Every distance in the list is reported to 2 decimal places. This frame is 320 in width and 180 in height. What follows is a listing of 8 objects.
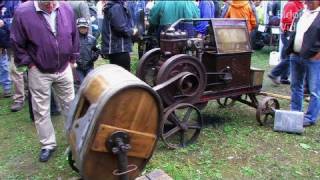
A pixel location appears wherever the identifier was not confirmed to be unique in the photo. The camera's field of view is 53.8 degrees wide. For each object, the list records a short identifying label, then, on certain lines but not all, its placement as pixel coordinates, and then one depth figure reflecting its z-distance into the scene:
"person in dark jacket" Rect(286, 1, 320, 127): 4.02
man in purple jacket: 3.25
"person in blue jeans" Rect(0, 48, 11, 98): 5.29
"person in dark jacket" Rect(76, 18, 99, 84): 4.76
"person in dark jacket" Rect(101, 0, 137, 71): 4.49
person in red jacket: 5.81
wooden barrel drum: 2.23
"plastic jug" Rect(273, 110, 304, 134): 4.17
